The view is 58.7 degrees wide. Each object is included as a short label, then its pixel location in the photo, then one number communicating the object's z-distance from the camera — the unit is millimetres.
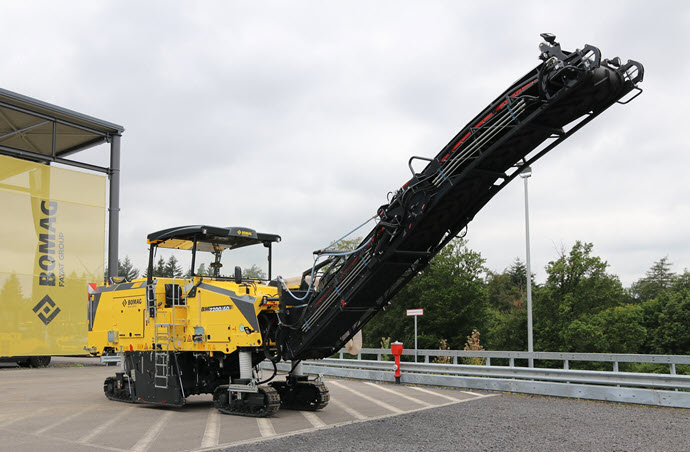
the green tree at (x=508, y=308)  32034
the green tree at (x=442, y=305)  45250
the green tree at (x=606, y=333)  27234
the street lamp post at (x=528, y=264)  20109
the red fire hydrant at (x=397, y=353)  15633
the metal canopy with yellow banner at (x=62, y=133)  23156
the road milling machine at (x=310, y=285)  7754
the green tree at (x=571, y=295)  29312
